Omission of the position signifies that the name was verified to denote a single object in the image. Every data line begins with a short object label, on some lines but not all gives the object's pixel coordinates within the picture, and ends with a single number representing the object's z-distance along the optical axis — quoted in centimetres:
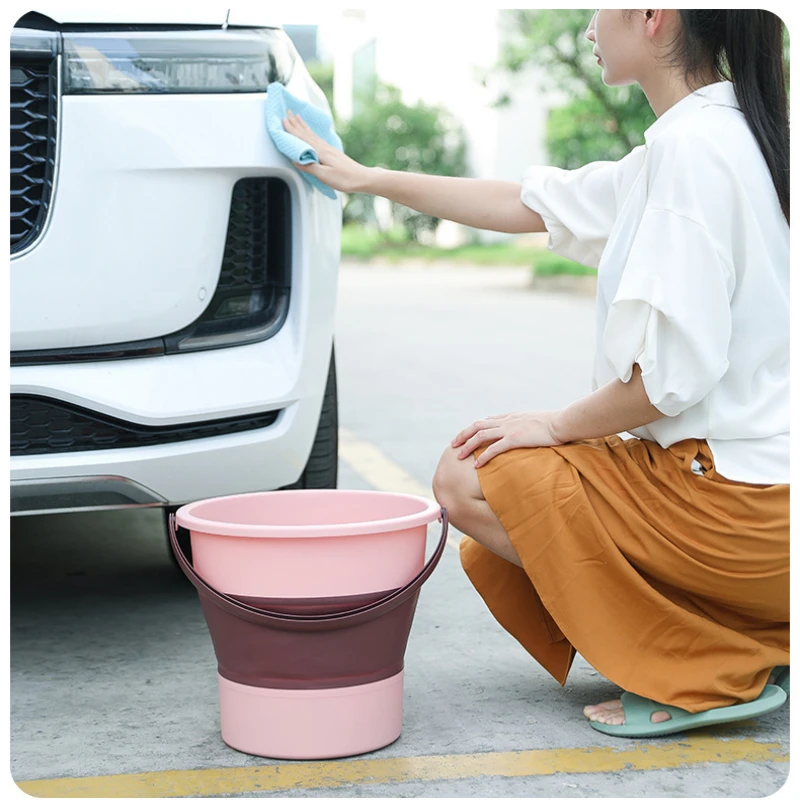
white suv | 226
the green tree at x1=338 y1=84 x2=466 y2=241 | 2678
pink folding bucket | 198
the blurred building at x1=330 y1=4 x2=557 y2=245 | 2317
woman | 203
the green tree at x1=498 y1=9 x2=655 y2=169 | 1430
